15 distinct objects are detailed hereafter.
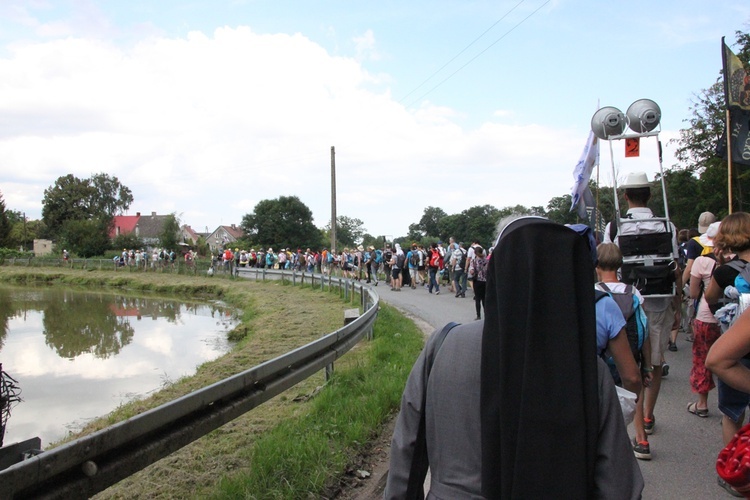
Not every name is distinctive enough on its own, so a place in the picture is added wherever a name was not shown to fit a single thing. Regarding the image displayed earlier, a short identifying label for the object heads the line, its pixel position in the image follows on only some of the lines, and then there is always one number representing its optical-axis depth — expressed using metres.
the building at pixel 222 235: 144.62
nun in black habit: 1.72
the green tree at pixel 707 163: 33.37
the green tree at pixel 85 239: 74.50
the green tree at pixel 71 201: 106.25
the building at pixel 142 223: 125.61
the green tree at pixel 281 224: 96.12
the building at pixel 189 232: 130.59
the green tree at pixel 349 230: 137.40
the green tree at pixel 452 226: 108.53
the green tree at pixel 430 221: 129.75
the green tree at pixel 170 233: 67.56
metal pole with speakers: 5.77
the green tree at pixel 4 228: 85.75
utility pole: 33.84
